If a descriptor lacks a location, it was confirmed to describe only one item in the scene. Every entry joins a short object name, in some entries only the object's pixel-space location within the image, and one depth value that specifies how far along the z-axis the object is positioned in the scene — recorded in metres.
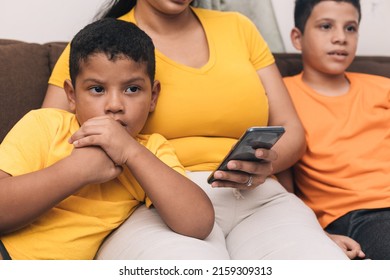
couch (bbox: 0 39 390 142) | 1.36
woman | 1.04
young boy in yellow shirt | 0.99
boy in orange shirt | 1.38
